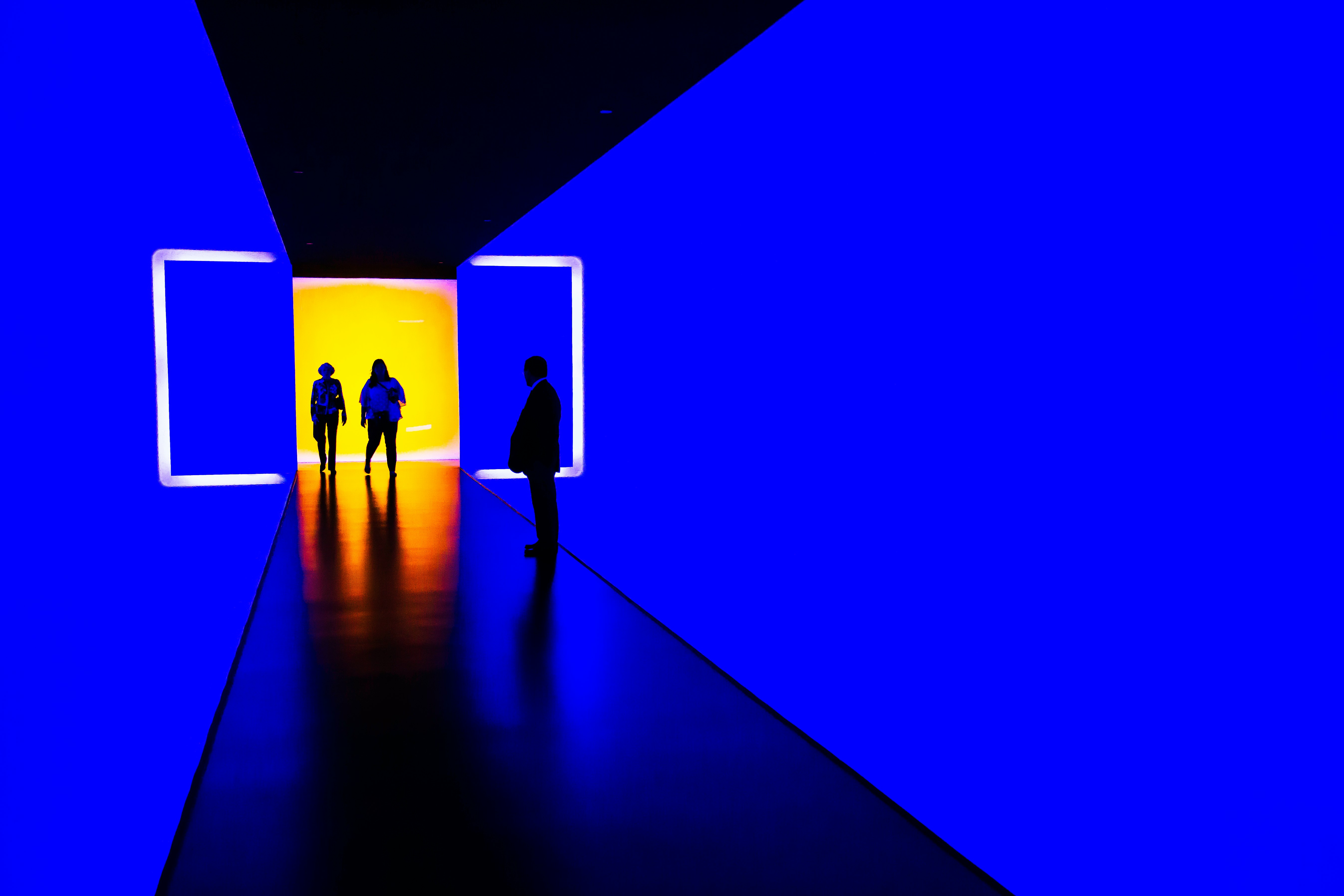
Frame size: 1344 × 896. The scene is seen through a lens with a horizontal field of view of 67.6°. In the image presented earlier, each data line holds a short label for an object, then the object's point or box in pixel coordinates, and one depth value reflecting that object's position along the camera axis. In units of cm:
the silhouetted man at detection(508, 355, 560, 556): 787
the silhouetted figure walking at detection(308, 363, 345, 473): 1434
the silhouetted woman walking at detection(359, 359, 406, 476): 1382
